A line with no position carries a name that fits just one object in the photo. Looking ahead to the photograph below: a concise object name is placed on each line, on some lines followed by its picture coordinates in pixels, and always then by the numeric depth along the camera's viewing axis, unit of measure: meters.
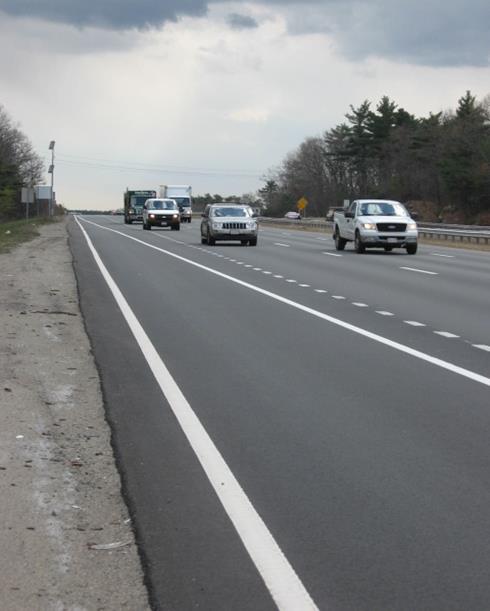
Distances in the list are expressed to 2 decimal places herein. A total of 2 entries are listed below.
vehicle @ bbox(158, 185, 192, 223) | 97.50
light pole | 96.62
